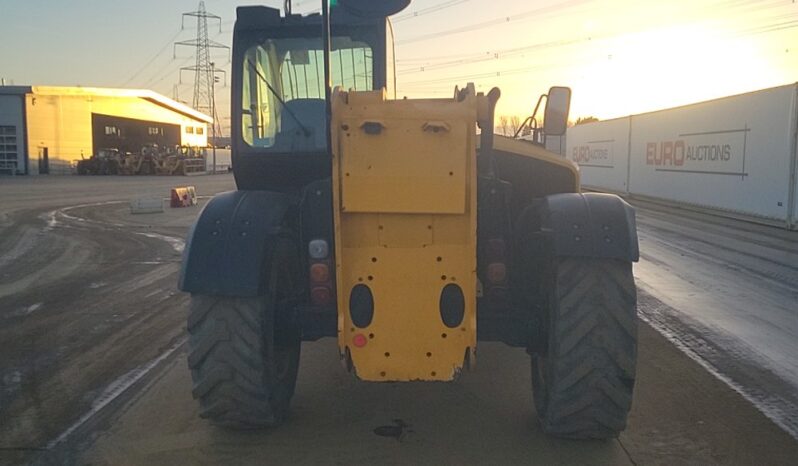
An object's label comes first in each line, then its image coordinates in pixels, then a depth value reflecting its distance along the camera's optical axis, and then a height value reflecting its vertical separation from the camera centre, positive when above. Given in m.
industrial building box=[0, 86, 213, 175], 55.53 +3.41
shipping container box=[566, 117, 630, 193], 31.88 +0.66
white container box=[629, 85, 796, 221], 18.34 +0.39
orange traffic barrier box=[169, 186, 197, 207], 25.92 -1.13
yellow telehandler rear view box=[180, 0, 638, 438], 4.02 -0.63
